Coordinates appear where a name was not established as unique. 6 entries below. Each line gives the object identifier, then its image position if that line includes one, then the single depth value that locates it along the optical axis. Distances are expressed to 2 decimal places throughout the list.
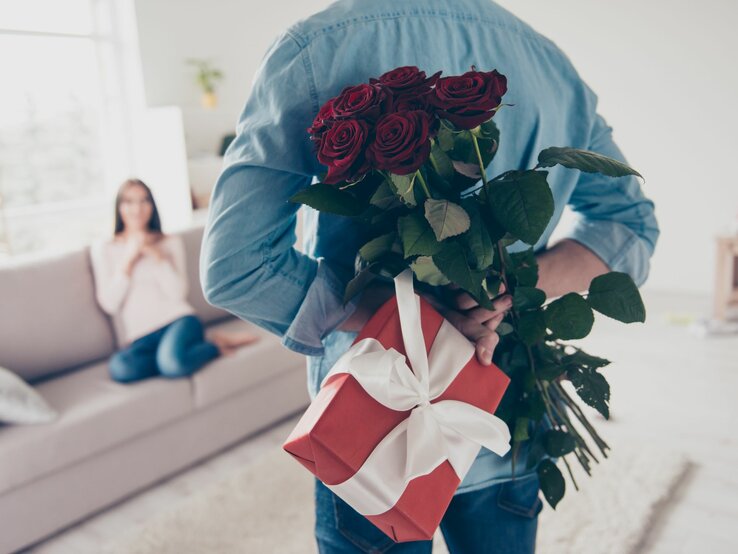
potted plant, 5.83
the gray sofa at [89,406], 2.25
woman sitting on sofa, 2.77
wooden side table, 3.96
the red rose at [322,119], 0.68
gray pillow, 2.25
